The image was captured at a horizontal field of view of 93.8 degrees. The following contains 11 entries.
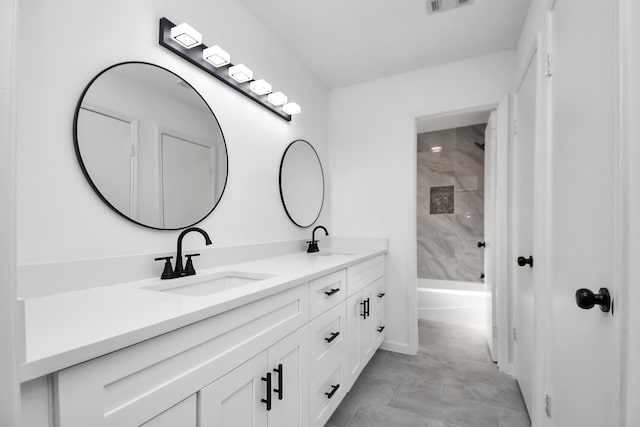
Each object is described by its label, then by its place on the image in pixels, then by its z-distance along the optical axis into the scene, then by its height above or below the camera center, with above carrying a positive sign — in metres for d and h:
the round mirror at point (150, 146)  1.11 +0.29
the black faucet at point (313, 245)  2.36 -0.26
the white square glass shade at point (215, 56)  1.52 +0.81
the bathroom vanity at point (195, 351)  0.57 -0.35
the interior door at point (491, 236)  2.42 -0.20
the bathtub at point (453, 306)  3.22 -1.04
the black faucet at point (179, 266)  1.27 -0.23
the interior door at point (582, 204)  0.84 +0.03
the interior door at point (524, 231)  1.67 -0.11
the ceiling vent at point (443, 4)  1.78 +1.26
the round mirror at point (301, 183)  2.23 +0.25
